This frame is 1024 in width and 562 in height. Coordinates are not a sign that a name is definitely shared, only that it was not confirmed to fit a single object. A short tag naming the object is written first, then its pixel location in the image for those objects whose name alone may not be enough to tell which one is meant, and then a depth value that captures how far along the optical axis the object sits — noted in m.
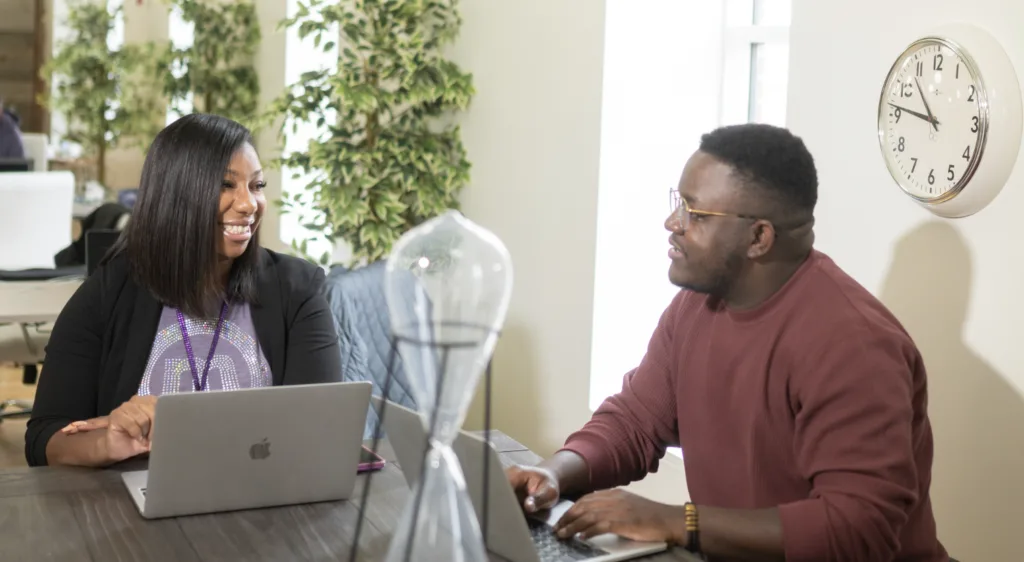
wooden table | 1.61
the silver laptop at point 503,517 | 1.53
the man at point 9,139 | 8.16
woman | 2.24
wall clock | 2.14
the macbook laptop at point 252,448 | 1.68
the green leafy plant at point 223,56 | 6.74
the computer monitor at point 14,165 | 6.06
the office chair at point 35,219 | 5.00
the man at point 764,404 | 1.68
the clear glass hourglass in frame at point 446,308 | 1.16
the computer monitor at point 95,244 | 4.27
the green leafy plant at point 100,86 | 8.86
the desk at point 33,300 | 3.78
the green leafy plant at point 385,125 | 4.15
